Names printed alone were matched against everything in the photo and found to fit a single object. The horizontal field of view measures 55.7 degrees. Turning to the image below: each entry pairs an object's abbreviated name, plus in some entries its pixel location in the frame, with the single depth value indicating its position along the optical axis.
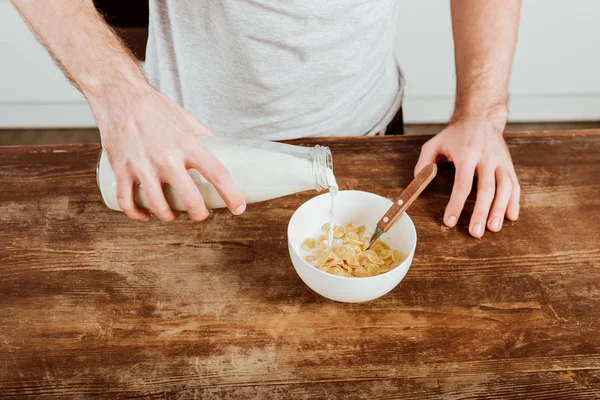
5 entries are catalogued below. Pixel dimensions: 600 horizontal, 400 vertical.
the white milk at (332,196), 0.71
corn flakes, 0.76
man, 0.71
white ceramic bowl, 0.70
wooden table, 0.68
